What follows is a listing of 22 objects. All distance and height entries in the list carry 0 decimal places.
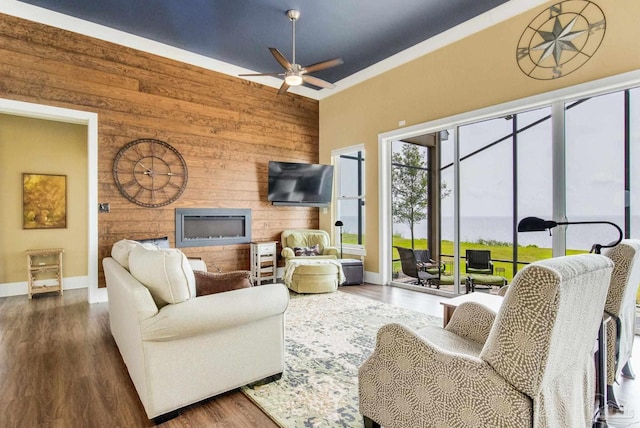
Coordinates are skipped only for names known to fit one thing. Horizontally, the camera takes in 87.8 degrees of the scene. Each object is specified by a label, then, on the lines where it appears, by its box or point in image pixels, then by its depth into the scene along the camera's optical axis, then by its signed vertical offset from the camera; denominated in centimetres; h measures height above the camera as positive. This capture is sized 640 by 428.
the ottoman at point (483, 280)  437 -85
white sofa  186 -73
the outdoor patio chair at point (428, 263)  498 -70
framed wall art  500 +27
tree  526 +52
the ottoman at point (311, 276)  494 -89
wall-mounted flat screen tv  601 +63
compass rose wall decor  340 +193
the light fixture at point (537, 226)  175 -5
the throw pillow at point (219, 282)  222 -44
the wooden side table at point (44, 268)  468 -72
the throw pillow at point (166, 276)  193 -34
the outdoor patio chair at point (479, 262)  452 -62
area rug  199 -116
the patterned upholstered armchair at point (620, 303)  185 -50
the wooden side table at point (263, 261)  566 -76
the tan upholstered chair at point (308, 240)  587 -42
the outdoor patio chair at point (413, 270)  497 -80
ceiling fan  386 +178
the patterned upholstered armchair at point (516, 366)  109 -58
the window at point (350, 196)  618 +42
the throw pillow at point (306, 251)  573 -58
